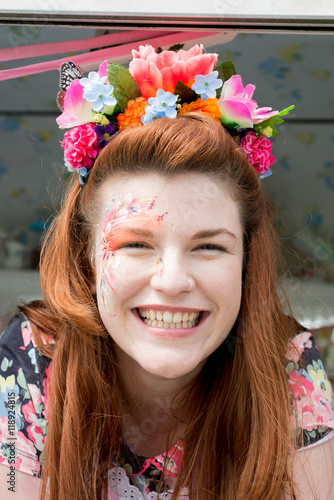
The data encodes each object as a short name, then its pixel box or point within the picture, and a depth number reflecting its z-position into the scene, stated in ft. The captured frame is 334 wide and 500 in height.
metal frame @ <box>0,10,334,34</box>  1.97
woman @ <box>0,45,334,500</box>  1.97
